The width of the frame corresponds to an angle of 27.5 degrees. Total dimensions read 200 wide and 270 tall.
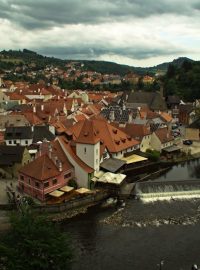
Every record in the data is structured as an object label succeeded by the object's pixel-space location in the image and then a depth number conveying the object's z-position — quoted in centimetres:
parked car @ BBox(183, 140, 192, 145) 8100
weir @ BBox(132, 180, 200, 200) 5041
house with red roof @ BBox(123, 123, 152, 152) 6969
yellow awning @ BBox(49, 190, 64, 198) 4756
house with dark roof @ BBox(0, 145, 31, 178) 5541
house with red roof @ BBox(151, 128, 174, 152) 7194
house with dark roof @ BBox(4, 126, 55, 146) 6644
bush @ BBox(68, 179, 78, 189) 5109
